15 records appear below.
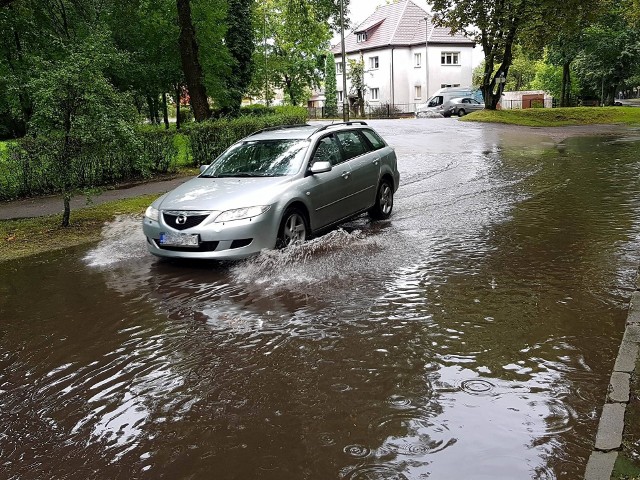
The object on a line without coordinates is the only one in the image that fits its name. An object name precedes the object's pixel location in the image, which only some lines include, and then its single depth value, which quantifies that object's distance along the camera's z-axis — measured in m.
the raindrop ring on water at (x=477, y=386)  4.32
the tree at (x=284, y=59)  52.29
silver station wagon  7.60
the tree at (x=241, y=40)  37.47
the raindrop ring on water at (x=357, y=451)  3.59
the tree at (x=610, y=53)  44.88
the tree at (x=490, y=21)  32.28
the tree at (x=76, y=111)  9.92
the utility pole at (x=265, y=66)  50.22
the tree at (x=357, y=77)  64.75
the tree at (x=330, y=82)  67.38
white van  46.78
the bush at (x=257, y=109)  37.20
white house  62.59
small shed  56.97
